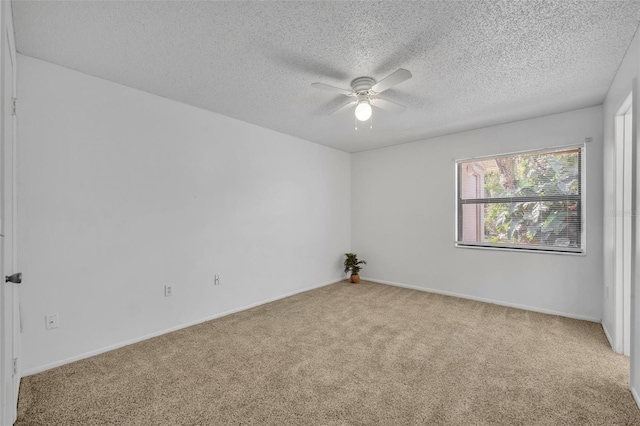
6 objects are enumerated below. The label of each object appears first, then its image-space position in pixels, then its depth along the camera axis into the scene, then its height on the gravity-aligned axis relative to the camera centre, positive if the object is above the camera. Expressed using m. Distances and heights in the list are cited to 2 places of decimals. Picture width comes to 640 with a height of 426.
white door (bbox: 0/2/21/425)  1.37 -0.14
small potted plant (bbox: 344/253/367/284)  5.08 -0.93
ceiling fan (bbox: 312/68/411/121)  2.17 +1.04
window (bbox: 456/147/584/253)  3.41 +0.16
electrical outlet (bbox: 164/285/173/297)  2.98 -0.81
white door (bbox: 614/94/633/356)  2.46 -0.14
